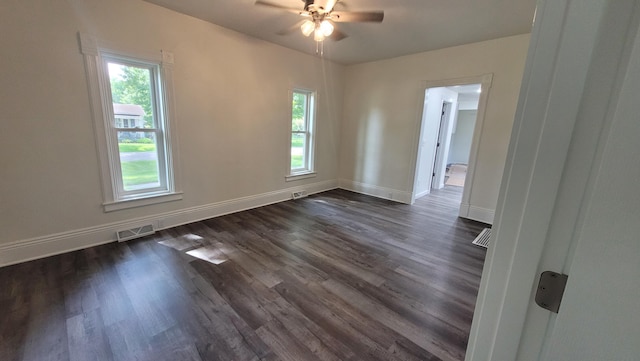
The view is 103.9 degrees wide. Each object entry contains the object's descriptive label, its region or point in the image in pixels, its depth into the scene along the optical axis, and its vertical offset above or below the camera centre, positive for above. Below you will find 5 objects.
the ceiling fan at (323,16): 2.42 +1.18
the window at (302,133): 4.77 +0.01
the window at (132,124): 2.62 +0.01
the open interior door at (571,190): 0.42 -0.09
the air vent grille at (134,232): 2.89 -1.26
